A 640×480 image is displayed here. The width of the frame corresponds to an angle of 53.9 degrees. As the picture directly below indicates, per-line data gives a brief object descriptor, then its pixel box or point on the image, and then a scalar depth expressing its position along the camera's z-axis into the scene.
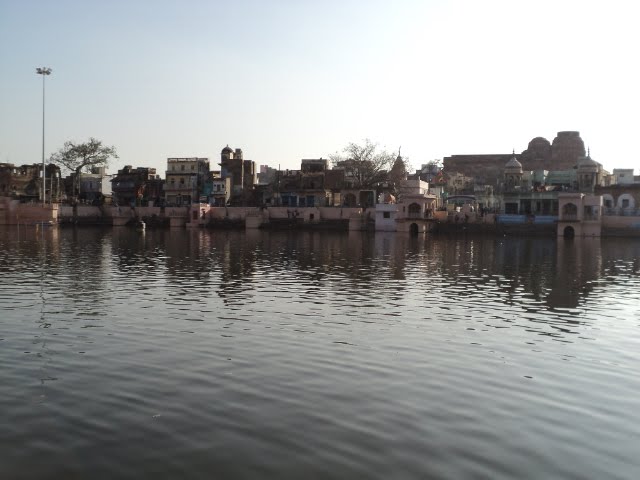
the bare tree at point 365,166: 94.69
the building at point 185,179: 95.38
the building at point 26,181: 94.31
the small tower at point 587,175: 75.19
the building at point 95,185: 103.19
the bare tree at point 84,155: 97.62
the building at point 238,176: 94.25
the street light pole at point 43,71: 70.12
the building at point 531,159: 109.71
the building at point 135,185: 99.69
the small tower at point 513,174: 80.72
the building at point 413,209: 71.94
